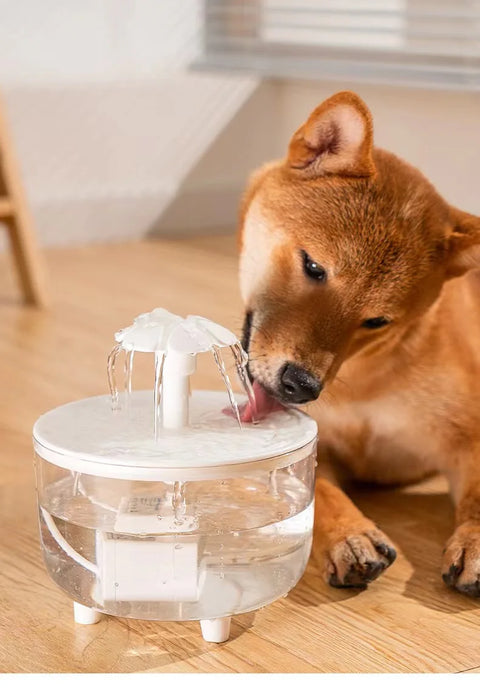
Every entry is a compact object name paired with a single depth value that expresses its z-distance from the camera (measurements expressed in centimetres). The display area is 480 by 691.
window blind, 278
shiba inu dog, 130
